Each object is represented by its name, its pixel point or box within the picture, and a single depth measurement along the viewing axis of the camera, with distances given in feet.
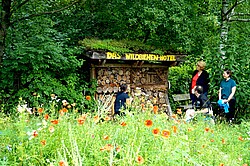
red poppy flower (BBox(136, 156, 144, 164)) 7.32
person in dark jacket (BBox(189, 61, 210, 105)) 26.66
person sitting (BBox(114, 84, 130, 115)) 21.74
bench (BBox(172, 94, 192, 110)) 36.26
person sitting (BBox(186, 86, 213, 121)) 23.15
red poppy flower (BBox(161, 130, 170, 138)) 8.52
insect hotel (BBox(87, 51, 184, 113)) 30.76
